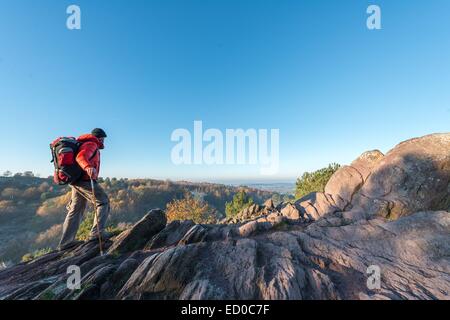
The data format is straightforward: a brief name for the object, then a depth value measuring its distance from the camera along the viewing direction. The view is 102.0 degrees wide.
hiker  6.36
